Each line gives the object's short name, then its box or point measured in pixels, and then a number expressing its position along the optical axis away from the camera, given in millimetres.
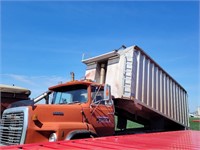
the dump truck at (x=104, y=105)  4703
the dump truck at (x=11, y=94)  7329
